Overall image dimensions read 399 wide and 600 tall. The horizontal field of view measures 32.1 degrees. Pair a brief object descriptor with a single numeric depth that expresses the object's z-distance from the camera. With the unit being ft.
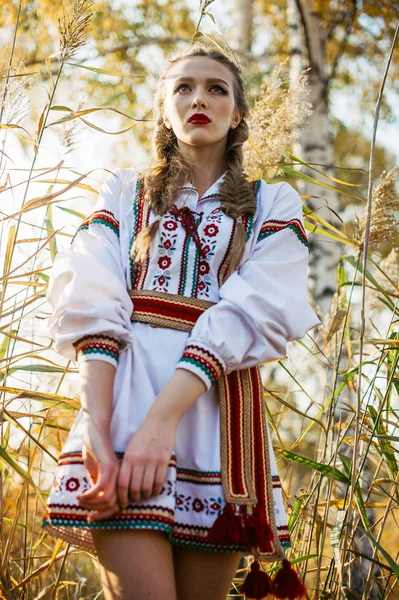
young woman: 4.21
